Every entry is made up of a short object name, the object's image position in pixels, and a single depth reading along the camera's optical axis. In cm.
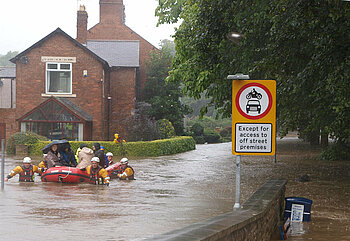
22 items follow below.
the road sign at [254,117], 838
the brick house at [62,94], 3653
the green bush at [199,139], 5159
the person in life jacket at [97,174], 1723
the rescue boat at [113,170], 1903
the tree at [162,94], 4406
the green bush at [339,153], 2858
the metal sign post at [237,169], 834
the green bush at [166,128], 3996
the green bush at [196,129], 5328
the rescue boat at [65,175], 1739
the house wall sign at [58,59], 3762
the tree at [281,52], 1338
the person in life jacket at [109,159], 1993
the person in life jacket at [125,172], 1867
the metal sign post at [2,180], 1510
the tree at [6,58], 14075
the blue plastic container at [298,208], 1083
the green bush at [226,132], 6212
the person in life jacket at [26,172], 1742
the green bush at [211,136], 5412
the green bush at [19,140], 3158
